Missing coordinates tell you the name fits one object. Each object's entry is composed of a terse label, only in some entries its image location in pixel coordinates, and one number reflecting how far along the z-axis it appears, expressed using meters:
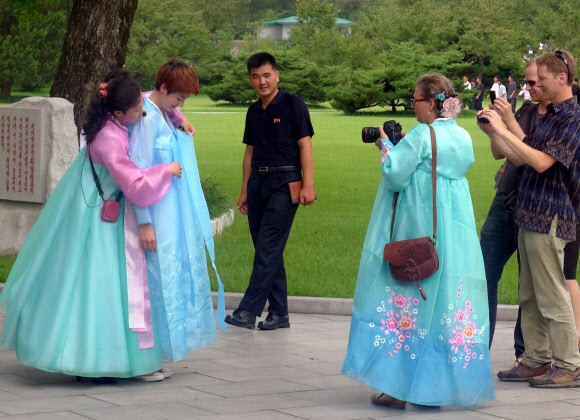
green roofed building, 93.29
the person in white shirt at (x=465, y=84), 48.45
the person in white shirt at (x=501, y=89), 46.50
